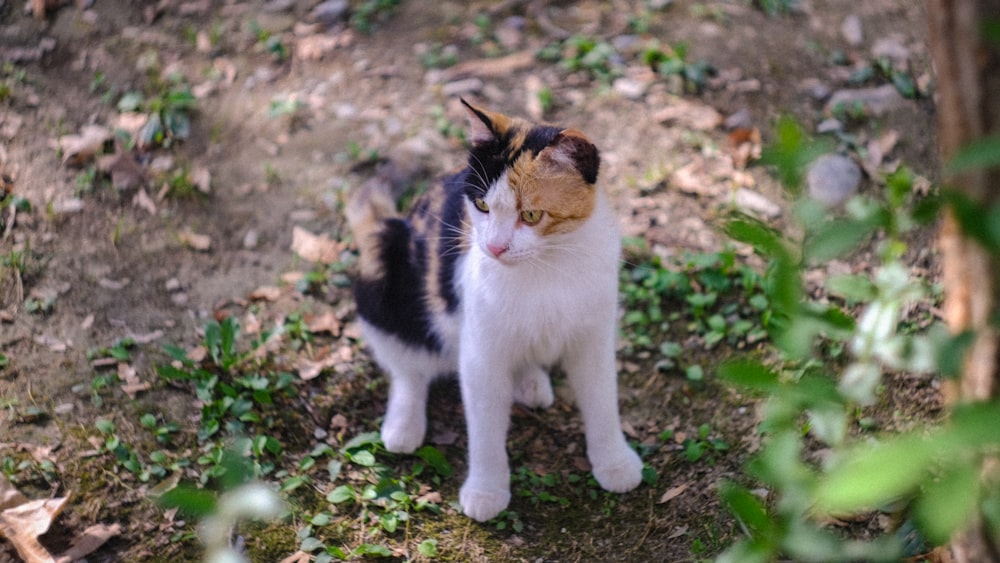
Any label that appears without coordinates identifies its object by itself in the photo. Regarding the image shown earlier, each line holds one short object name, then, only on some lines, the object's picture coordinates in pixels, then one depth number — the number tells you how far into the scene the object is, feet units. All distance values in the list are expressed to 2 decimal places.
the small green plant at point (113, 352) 10.85
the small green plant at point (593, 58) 15.79
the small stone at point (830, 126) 14.12
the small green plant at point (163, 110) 14.34
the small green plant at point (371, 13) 17.28
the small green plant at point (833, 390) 3.38
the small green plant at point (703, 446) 10.03
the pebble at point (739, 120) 14.58
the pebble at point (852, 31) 16.06
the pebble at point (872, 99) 14.49
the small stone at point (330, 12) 17.29
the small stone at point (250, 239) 13.19
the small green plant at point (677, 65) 15.29
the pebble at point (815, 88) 14.90
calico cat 8.38
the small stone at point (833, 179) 12.94
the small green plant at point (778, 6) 16.53
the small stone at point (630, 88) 15.31
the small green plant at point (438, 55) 16.29
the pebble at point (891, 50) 15.57
